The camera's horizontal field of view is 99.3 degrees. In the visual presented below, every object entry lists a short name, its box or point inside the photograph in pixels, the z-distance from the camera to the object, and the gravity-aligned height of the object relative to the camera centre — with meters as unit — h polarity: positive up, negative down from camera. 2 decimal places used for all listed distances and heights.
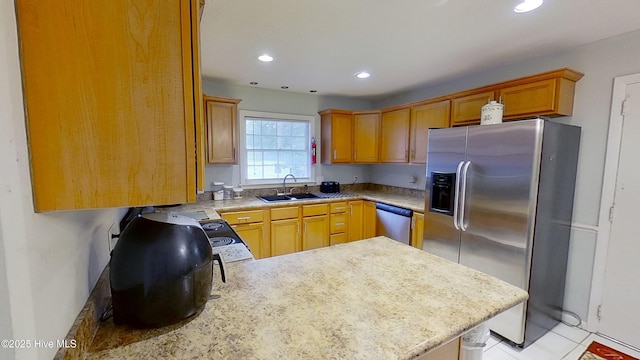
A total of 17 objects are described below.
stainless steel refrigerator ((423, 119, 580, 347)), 1.95 -0.37
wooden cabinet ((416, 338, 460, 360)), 0.96 -0.71
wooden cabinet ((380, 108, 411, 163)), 3.52 +0.30
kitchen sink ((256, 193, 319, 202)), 3.49 -0.54
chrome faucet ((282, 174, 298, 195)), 3.91 -0.41
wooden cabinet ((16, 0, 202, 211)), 0.56 +0.12
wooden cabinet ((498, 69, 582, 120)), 2.14 +0.53
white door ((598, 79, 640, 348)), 2.00 -0.59
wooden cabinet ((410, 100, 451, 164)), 3.01 +0.43
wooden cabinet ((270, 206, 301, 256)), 3.21 -0.88
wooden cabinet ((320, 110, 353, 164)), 3.90 +0.31
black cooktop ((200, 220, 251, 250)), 1.69 -0.53
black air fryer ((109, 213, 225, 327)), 0.76 -0.34
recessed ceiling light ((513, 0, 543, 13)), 1.57 +0.91
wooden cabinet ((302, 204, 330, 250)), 3.40 -0.87
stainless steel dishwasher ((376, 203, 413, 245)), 3.08 -0.76
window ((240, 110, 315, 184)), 3.66 +0.15
